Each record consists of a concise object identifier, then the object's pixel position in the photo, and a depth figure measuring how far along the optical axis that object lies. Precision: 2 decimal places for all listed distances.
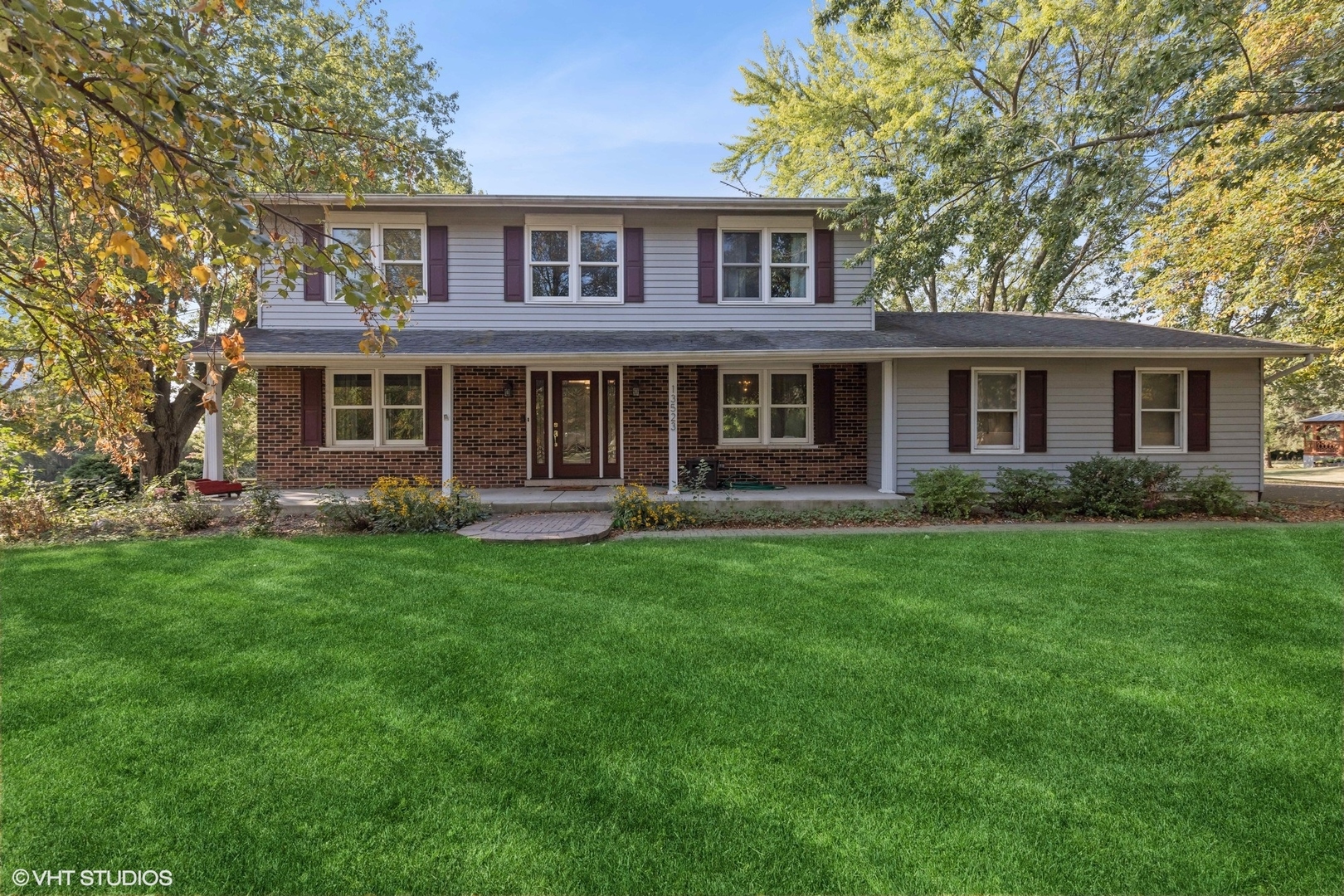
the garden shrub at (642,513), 7.95
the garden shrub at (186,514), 7.68
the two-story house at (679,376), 10.04
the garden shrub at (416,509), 7.67
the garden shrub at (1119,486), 8.77
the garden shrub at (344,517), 7.71
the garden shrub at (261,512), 7.48
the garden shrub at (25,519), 7.29
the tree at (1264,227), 7.86
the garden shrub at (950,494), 8.59
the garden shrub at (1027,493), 8.84
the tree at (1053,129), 7.12
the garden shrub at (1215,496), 8.88
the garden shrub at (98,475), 10.89
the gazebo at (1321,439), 23.14
